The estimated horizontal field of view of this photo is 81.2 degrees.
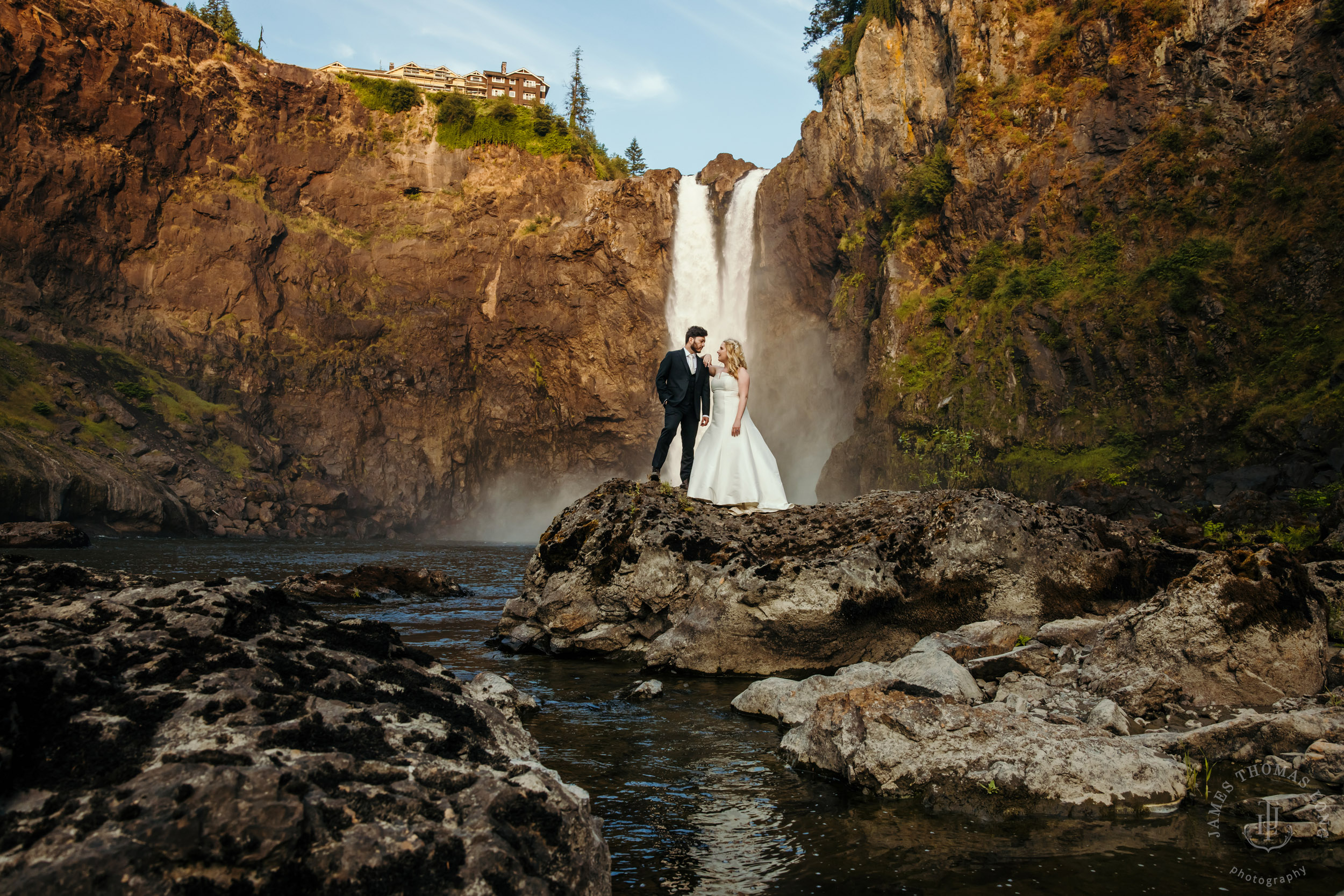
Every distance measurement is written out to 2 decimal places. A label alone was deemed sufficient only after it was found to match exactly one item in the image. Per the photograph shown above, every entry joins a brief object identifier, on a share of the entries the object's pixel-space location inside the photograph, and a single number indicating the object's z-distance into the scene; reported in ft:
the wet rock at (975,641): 25.36
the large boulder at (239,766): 6.68
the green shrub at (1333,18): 79.92
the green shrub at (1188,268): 82.84
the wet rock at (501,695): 13.07
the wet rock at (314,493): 142.72
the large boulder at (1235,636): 20.90
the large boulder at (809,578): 28.84
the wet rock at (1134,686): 20.51
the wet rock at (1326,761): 15.16
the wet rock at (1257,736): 16.63
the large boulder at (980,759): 14.96
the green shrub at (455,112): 173.27
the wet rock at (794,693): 21.44
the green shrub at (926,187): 116.98
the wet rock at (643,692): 24.54
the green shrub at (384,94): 172.55
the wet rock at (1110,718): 18.59
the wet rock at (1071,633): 26.55
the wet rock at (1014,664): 23.58
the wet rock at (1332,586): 26.91
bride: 43.09
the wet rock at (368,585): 48.14
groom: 42.06
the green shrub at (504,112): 174.40
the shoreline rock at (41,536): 76.89
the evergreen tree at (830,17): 152.56
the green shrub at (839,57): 134.72
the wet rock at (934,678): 19.81
